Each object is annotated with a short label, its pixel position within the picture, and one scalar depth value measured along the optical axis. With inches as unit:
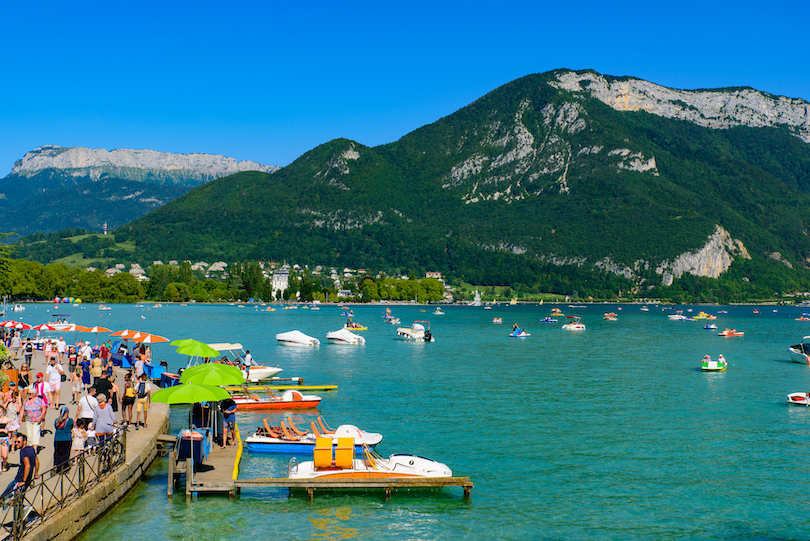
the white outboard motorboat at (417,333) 3783.0
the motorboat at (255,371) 1909.4
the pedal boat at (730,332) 4634.8
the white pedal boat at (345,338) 3518.7
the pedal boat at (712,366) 2472.9
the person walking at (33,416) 824.3
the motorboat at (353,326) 4549.5
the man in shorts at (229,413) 1058.1
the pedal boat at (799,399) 1699.1
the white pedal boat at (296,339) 3331.7
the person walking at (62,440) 721.6
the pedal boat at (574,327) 5113.2
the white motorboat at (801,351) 2842.0
